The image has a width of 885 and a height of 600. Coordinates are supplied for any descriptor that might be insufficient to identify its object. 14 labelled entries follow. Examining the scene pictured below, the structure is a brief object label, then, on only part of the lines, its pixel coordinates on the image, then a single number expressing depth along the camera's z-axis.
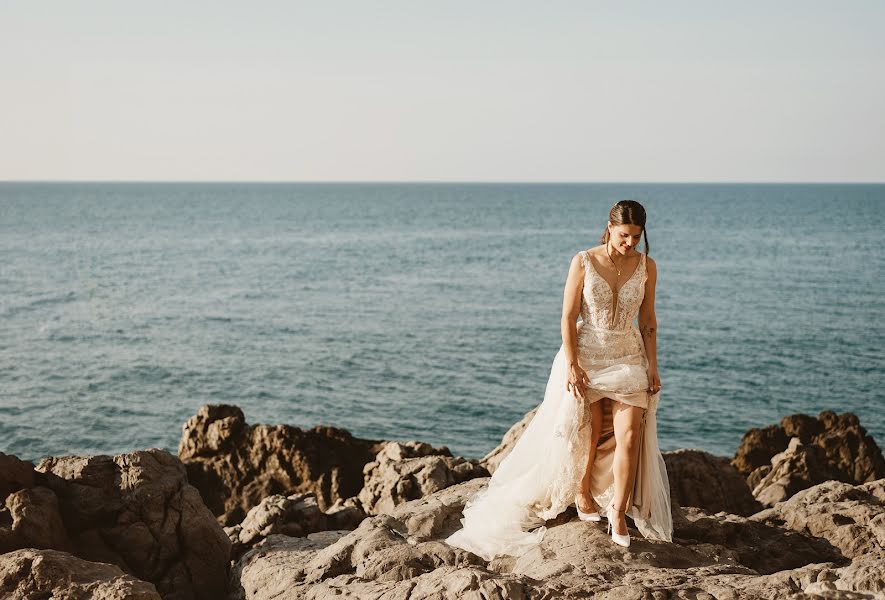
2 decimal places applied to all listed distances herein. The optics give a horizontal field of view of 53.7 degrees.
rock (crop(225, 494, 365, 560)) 9.42
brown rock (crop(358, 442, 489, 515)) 10.94
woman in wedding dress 7.12
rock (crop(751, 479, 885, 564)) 7.93
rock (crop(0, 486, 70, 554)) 6.94
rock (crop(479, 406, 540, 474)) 10.98
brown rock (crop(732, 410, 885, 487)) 17.27
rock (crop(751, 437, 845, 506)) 13.70
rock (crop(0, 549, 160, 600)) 5.79
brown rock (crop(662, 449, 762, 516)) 11.32
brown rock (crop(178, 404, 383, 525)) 15.32
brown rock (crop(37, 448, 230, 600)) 7.73
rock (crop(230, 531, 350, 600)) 6.76
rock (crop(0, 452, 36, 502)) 7.46
